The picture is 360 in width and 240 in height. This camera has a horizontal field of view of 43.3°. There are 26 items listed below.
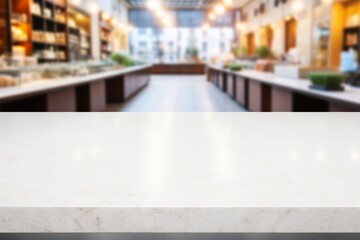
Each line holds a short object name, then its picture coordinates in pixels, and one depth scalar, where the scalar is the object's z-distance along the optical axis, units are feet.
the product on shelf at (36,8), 30.66
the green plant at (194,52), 85.92
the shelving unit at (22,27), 29.04
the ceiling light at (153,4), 37.58
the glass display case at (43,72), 13.91
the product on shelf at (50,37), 33.47
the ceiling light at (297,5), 36.50
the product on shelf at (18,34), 28.63
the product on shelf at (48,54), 32.74
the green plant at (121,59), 38.28
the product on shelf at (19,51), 27.95
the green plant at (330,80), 12.32
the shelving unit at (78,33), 40.42
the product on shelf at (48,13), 33.24
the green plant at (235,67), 33.30
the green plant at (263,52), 48.29
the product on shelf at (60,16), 36.16
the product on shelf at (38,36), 31.01
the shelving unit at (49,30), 31.99
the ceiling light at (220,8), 42.09
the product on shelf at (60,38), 36.40
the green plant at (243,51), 64.00
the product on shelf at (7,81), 12.99
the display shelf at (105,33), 55.06
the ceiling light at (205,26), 76.65
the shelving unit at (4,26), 26.55
